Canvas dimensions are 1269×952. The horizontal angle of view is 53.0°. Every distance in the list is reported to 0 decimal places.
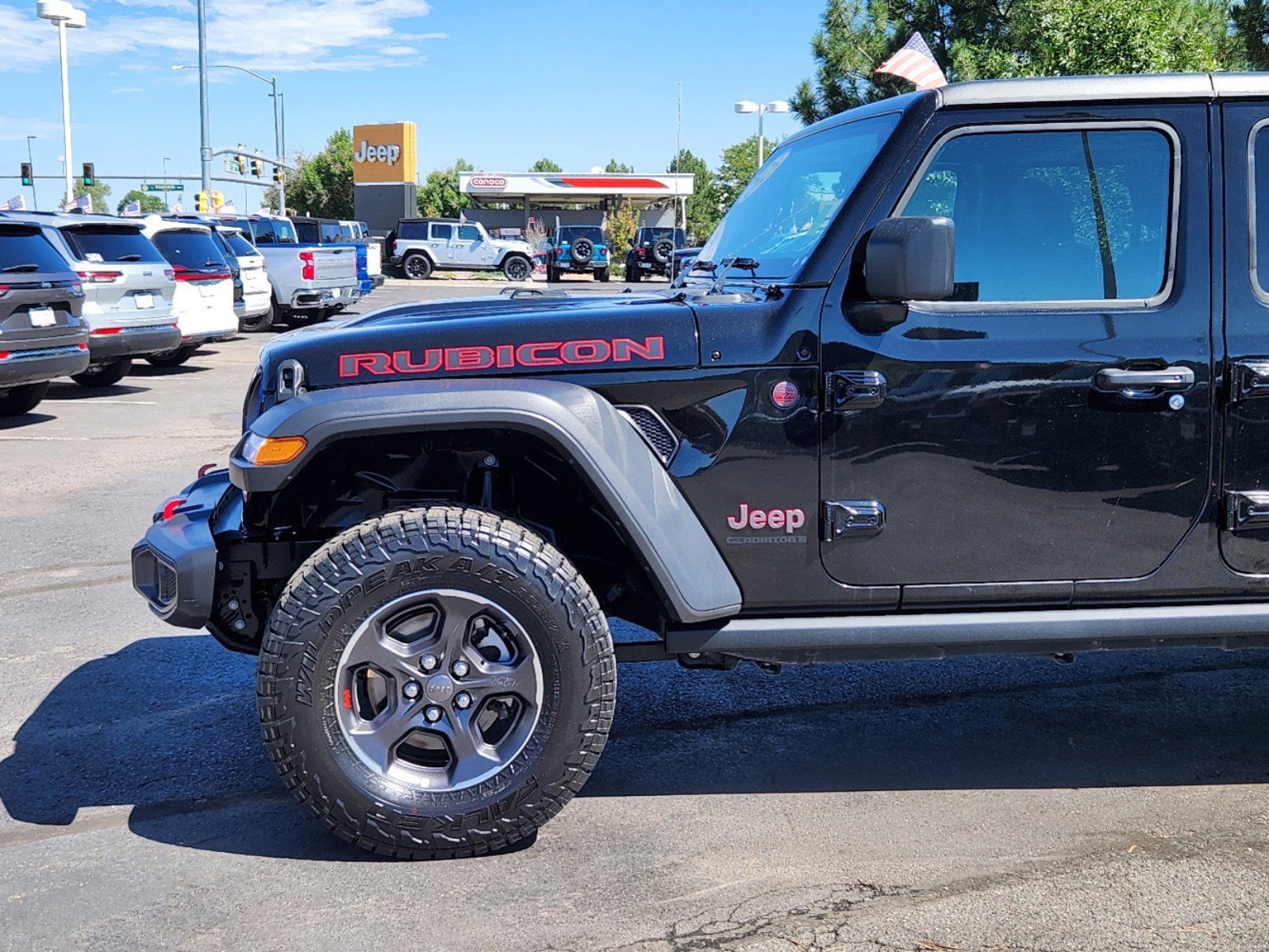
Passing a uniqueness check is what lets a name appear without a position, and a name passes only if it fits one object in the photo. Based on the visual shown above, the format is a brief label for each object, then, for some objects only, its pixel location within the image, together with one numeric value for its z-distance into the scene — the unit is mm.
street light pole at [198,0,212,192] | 36125
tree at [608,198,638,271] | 53656
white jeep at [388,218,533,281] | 43125
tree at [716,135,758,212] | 75125
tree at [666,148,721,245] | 69250
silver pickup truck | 20281
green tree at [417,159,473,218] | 79625
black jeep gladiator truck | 3250
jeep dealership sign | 68000
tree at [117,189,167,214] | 128050
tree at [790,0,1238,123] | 13641
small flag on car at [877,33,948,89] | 5672
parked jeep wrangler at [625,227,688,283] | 38781
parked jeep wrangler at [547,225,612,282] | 41688
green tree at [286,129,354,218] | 78438
